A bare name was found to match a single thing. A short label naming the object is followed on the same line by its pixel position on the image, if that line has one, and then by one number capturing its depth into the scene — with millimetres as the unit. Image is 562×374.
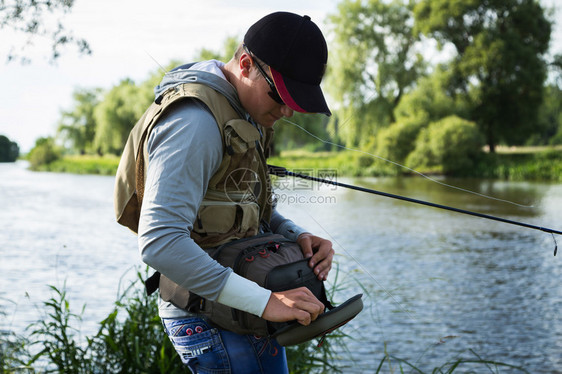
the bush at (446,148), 26578
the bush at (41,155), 42594
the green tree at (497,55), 31328
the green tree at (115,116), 37688
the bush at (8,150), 30700
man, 1382
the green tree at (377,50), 28641
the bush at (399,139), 28016
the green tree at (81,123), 46719
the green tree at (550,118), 32938
